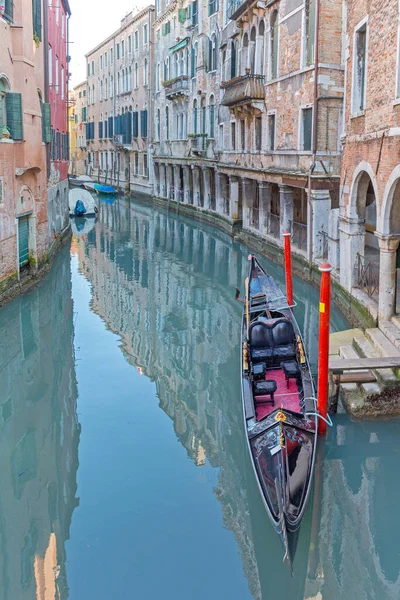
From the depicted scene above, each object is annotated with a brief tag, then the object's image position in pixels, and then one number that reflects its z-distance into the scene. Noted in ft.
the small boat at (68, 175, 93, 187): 157.14
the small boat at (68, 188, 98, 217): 117.39
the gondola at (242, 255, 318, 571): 18.78
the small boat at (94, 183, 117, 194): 154.20
